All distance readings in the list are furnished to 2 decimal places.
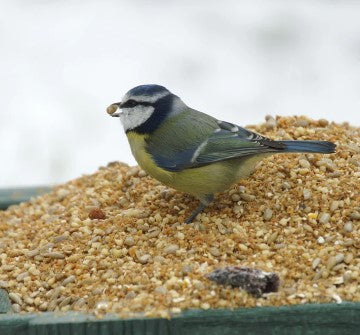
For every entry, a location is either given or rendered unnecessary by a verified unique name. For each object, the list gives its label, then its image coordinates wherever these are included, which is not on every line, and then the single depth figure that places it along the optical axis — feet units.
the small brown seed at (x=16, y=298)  22.17
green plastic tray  18.89
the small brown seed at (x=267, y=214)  23.68
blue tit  24.43
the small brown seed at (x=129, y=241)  23.47
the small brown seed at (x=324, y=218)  23.22
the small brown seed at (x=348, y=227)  22.80
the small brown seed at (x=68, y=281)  22.38
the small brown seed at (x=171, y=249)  22.63
